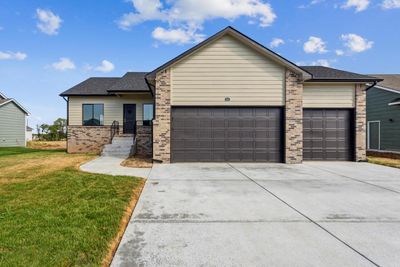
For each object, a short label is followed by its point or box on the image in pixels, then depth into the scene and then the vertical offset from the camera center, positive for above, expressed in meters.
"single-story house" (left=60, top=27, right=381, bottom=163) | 11.64 +1.43
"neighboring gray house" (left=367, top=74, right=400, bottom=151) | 14.89 +1.15
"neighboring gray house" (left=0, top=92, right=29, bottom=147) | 21.84 +0.89
